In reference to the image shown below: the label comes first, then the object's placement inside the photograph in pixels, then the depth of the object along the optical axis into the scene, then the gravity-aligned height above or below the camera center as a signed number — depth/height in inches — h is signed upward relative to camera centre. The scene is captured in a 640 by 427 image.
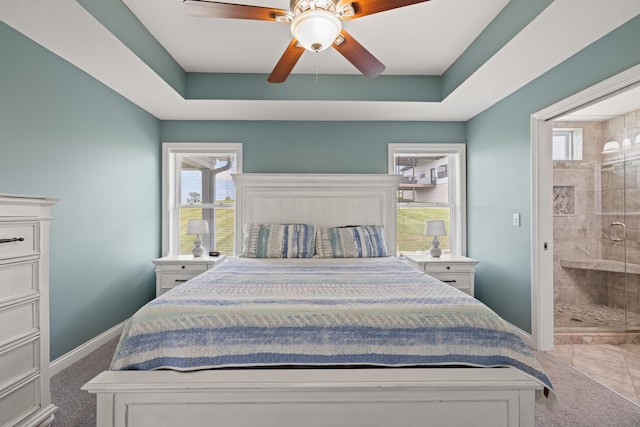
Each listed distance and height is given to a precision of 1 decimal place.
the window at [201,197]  150.2 +8.7
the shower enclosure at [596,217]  135.2 -1.8
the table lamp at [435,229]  135.6 -6.8
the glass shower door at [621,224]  131.8 -4.9
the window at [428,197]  152.3 +8.6
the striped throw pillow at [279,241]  120.3 -10.8
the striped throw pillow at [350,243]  121.5 -11.8
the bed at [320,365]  51.0 -26.9
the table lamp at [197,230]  134.9 -6.9
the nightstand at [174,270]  130.3 -24.0
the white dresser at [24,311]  57.5 -19.5
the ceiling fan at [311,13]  62.6 +42.9
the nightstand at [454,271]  130.7 -24.5
